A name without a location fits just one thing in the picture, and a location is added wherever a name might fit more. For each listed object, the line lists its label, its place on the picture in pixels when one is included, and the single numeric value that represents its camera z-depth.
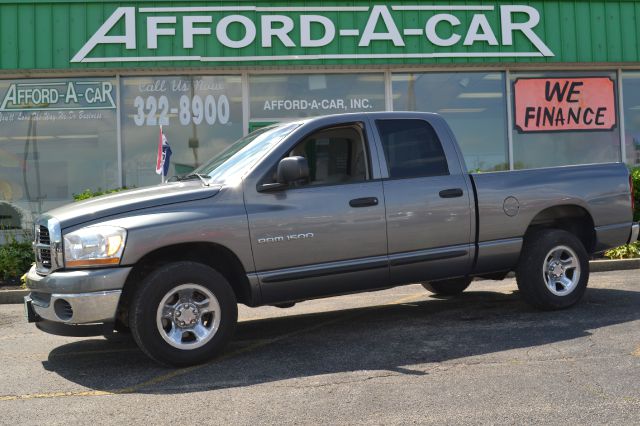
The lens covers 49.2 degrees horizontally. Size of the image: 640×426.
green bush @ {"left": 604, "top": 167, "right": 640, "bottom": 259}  10.59
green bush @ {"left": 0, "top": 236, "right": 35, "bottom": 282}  10.11
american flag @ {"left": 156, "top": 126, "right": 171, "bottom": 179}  10.64
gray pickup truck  5.11
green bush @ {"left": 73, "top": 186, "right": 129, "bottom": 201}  10.90
